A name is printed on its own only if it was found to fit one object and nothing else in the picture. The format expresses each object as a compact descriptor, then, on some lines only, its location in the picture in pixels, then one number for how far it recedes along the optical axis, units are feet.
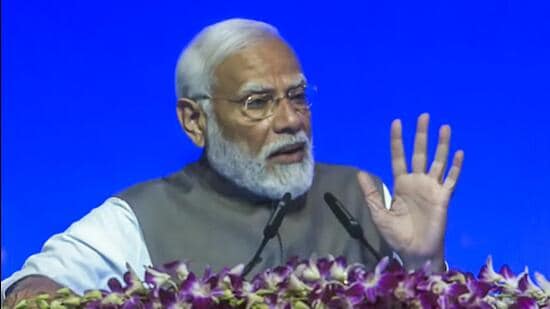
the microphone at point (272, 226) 14.52
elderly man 15.55
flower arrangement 13.44
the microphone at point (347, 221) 14.59
